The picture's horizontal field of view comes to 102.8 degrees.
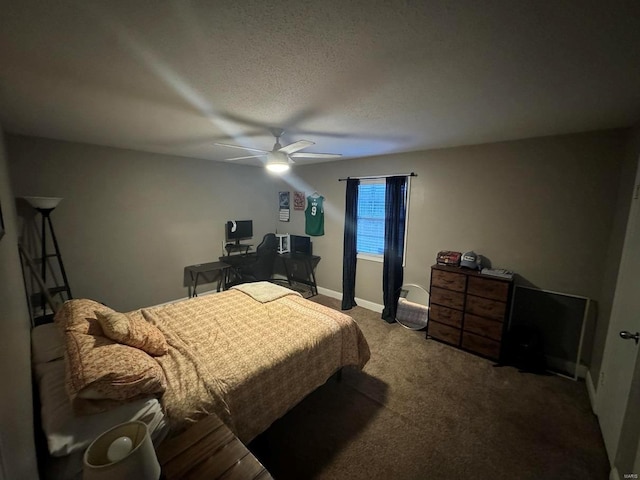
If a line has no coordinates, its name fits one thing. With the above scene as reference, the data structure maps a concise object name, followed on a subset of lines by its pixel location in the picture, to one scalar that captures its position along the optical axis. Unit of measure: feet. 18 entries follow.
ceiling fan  7.59
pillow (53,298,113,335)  5.28
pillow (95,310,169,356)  5.16
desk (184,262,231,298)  13.52
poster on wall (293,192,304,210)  15.90
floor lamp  8.51
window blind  12.70
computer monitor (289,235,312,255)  15.55
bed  4.16
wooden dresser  8.68
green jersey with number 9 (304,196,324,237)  14.81
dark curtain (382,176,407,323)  11.52
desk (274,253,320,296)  15.20
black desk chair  14.32
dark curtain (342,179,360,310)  13.17
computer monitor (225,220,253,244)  15.02
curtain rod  11.15
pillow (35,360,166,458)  3.67
